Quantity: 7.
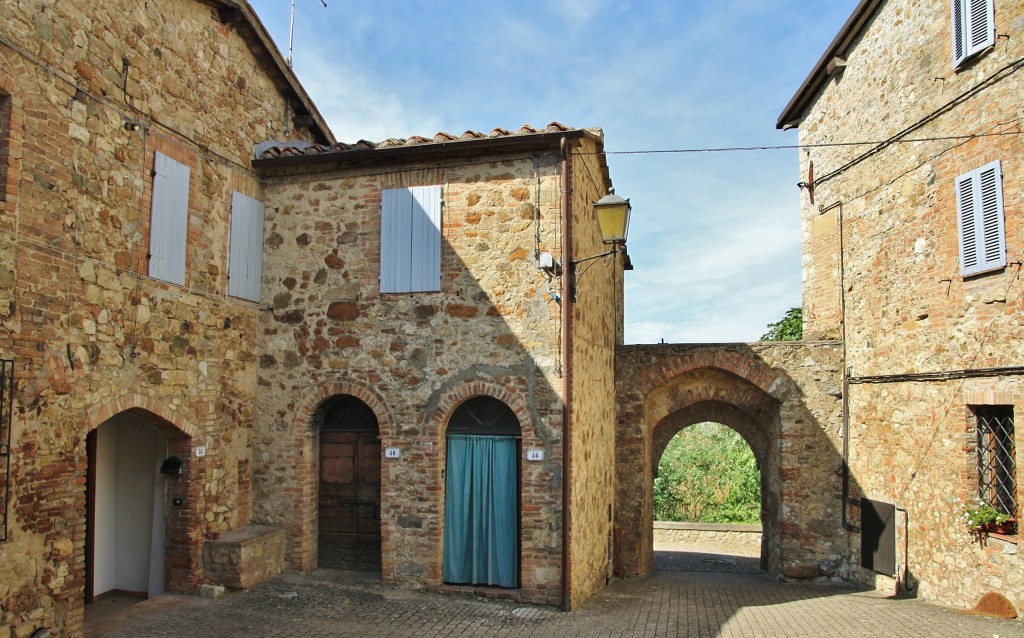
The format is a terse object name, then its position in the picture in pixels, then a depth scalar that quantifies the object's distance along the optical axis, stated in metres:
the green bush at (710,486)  23.23
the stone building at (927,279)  8.77
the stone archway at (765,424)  12.18
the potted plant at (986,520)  8.59
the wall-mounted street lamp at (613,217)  8.57
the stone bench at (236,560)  9.12
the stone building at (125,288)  6.90
